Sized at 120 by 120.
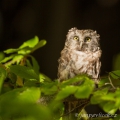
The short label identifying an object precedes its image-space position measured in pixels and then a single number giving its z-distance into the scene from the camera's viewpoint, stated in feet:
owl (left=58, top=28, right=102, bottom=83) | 30.64
